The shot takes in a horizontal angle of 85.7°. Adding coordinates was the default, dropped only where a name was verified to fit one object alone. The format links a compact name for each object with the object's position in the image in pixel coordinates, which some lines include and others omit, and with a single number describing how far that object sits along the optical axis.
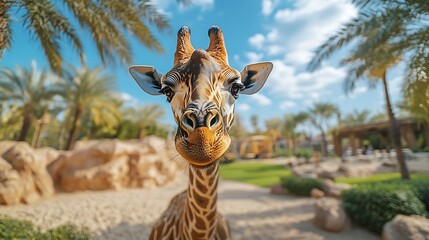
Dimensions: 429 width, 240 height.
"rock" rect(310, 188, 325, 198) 10.11
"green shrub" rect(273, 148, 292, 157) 40.80
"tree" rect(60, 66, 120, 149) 17.11
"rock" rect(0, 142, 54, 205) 8.04
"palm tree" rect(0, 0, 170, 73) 5.13
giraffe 1.40
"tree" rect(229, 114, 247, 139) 53.57
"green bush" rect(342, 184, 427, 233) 6.66
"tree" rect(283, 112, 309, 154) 45.85
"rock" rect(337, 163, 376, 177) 16.34
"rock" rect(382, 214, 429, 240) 5.28
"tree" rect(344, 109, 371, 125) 48.44
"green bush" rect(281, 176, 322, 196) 11.02
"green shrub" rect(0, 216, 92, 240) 2.48
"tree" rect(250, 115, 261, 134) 66.56
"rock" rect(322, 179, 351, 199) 10.04
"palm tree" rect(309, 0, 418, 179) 5.39
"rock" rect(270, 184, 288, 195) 11.70
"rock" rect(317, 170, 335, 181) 13.70
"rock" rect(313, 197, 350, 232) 6.95
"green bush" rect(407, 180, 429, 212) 7.27
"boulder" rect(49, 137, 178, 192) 11.47
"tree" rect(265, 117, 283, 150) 57.88
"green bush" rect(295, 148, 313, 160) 30.80
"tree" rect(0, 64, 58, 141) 16.02
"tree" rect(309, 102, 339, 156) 41.81
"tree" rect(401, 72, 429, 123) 5.39
